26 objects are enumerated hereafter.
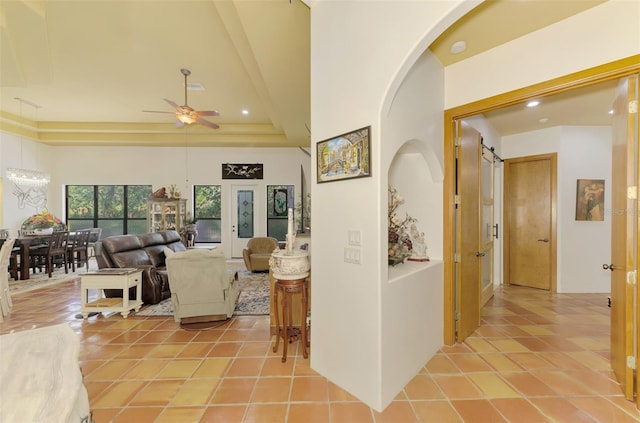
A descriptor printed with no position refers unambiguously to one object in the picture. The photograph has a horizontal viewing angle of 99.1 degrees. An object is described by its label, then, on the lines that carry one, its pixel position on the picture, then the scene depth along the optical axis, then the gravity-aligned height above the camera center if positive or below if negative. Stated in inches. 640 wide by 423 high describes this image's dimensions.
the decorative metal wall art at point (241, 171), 313.7 +46.8
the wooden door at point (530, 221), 185.3 -6.9
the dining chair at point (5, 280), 141.3 -35.9
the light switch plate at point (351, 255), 79.2 -12.9
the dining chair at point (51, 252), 222.2 -33.3
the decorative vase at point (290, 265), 97.2 -19.4
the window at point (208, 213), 318.7 -1.6
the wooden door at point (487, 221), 157.2 -6.2
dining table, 207.5 -31.6
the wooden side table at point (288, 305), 98.3 -34.9
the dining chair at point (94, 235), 276.1 -23.8
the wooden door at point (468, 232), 110.3 -8.8
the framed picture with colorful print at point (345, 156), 76.7 +16.8
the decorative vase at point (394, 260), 91.7 -16.4
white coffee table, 139.5 -38.3
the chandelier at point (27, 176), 243.2 +33.1
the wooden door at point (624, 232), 77.3 -6.4
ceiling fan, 169.3 +62.8
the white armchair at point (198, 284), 127.8 -34.5
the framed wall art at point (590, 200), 177.2 +7.3
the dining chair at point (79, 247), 246.2 -32.6
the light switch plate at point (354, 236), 79.0 -7.4
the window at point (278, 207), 317.4 +5.3
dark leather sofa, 158.9 -30.3
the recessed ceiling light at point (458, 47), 98.1 +60.5
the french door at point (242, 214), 315.6 -3.4
